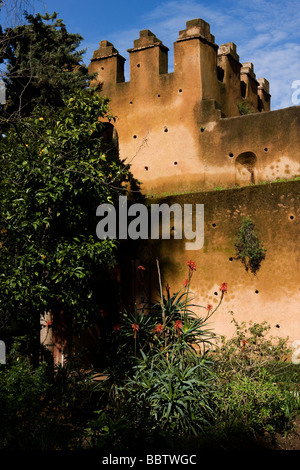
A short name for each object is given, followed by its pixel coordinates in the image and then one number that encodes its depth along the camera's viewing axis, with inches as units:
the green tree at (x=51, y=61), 500.7
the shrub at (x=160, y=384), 258.2
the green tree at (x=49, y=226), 316.8
